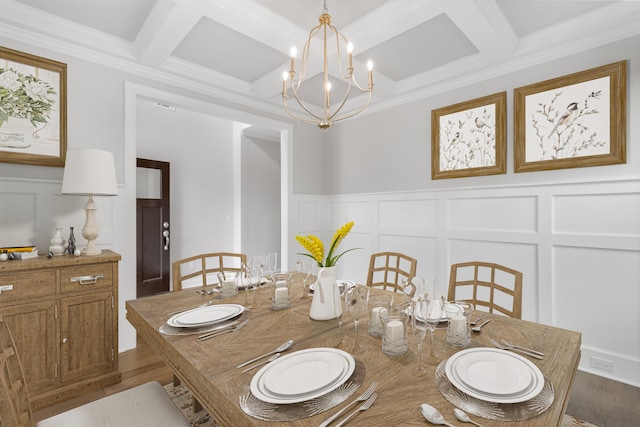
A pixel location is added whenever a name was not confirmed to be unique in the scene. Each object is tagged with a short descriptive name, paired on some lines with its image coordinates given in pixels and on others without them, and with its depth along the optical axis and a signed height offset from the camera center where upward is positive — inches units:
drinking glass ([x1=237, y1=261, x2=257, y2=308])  59.3 -15.5
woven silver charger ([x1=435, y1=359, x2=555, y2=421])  27.5 -18.3
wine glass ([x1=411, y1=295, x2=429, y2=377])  35.1 -13.0
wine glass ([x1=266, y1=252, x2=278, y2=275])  68.5 -11.0
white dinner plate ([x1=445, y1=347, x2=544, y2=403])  29.8 -17.7
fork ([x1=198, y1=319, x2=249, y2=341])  44.3 -17.8
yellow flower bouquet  49.6 -5.3
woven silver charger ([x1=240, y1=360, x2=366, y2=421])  27.7 -18.3
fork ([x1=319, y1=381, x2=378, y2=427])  26.4 -18.1
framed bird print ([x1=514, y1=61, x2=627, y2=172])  85.0 +28.3
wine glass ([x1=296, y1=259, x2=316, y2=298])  65.0 -15.1
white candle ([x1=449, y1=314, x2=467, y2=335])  42.4 -15.8
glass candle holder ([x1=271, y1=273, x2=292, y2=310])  57.1 -15.7
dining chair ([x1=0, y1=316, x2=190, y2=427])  33.0 -28.4
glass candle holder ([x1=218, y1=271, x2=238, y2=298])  63.9 -15.1
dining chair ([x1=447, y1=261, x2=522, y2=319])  60.0 -21.5
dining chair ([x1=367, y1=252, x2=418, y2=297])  55.1 -18.3
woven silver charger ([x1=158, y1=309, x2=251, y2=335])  45.7 -17.7
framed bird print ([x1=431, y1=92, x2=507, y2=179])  107.1 +28.7
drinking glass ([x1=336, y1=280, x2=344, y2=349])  51.3 -15.5
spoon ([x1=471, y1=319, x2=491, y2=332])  46.6 -17.9
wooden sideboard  71.2 -26.7
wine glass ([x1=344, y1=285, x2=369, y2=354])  40.9 -13.8
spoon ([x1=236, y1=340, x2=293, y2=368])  36.8 -17.8
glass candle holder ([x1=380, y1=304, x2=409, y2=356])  39.4 -15.6
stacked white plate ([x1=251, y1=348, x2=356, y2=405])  29.8 -17.6
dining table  28.1 -18.2
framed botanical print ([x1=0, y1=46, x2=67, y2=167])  83.4 +30.6
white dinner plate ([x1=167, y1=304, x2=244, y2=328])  47.6 -17.0
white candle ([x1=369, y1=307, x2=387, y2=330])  45.7 -16.0
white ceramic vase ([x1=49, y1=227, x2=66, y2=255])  84.0 -7.9
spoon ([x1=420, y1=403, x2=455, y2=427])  26.3 -18.0
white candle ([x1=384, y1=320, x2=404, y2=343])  39.8 -15.6
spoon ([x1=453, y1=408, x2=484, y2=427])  26.8 -18.3
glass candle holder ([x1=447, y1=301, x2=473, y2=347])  42.0 -16.4
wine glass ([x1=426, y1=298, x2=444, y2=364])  37.9 -16.5
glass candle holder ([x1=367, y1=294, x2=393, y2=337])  44.2 -14.9
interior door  165.6 -6.8
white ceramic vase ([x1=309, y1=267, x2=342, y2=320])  50.1 -14.0
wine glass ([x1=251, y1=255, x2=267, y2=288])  65.0 -10.7
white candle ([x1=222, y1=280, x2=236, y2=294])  64.0 -15.1
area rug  67.3 -46.6
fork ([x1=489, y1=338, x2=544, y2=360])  38.3 -18.0
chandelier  62.4 +30.0
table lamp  80.5 +11.0
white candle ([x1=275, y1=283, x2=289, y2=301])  57.4 -15.1
